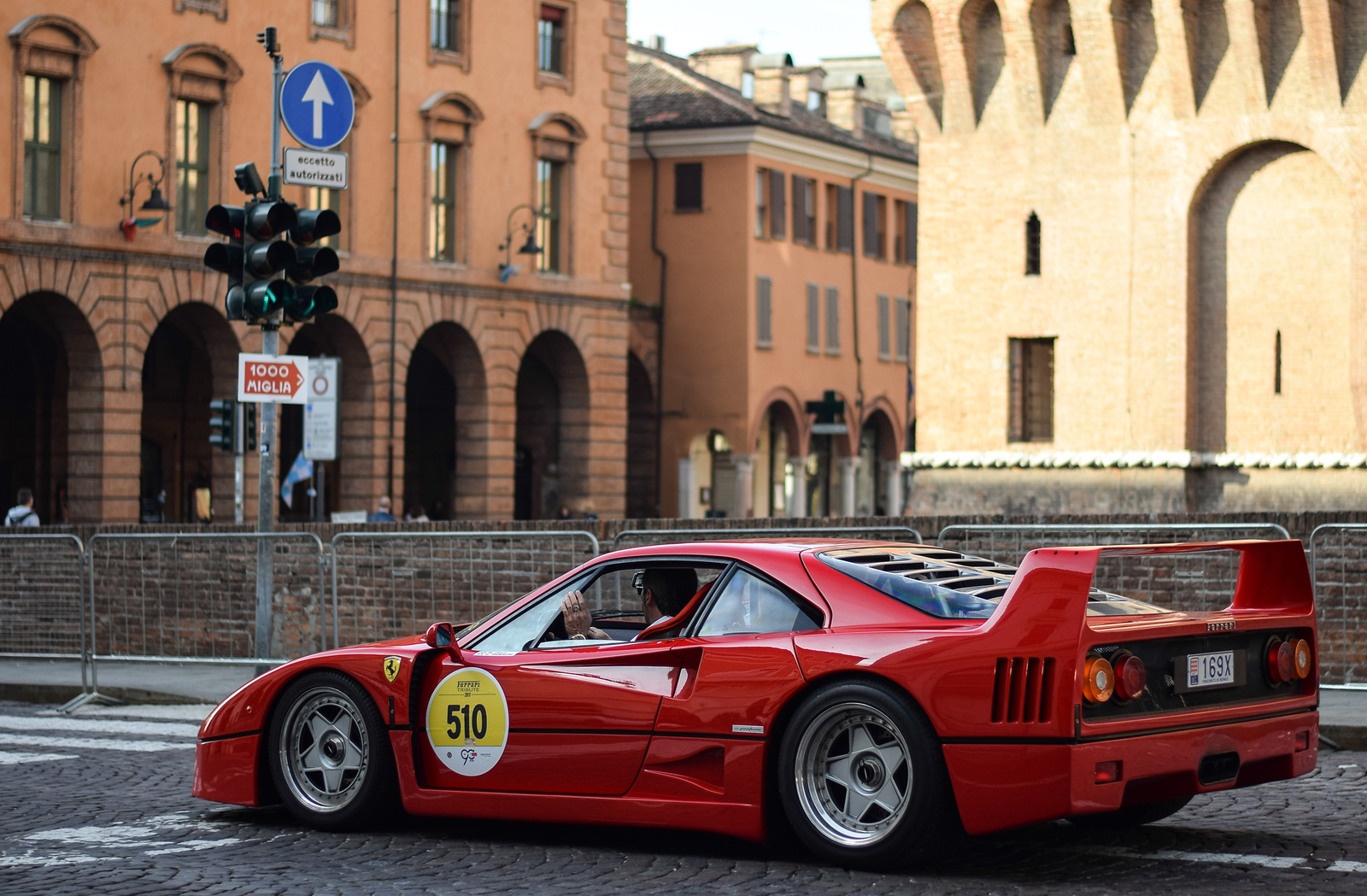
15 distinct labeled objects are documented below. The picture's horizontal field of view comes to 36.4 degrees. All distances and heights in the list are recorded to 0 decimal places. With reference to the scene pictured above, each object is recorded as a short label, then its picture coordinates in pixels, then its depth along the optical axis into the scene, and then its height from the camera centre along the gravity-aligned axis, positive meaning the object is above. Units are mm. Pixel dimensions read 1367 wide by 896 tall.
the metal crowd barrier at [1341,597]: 13320 -581
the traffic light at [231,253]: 15812 +1877
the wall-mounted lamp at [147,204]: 38438 +5493
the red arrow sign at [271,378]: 16188 +945
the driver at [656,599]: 8648 -405
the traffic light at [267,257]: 15797 +1844
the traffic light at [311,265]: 15891 +1813
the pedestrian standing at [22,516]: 29203 -268
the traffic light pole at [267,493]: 16094 +50
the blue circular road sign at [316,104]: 16797 +3234
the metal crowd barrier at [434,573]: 15812 -560
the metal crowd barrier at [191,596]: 16688 -807
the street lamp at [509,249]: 47062 +5761
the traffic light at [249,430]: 22156 +753
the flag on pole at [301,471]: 35062 +489
